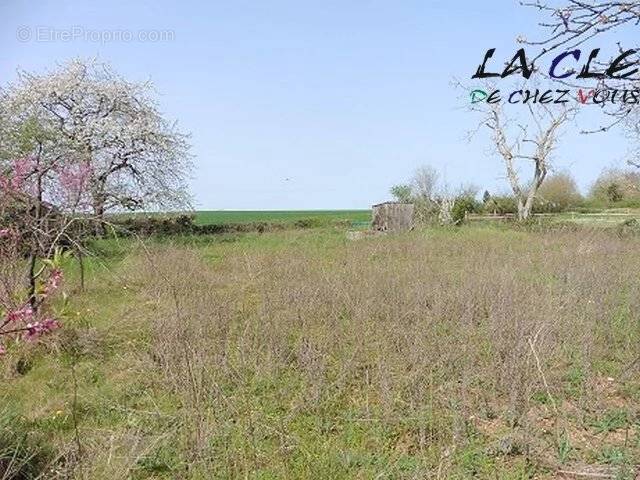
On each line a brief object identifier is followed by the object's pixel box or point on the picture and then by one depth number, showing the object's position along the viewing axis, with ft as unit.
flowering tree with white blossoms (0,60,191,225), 57.57
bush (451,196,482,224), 69.92
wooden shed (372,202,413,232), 57.72
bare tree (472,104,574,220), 76.07
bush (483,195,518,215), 97.66
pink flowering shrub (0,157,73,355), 7.14
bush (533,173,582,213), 119.55
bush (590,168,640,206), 100.45
